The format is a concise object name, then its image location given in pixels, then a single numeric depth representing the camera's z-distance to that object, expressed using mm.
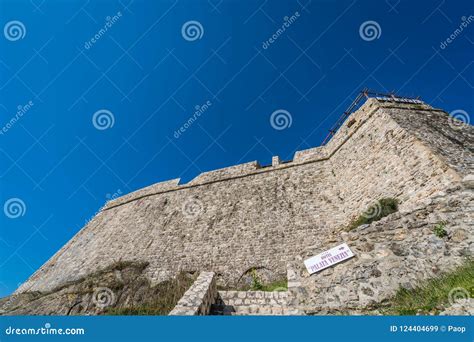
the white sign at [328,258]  5574
